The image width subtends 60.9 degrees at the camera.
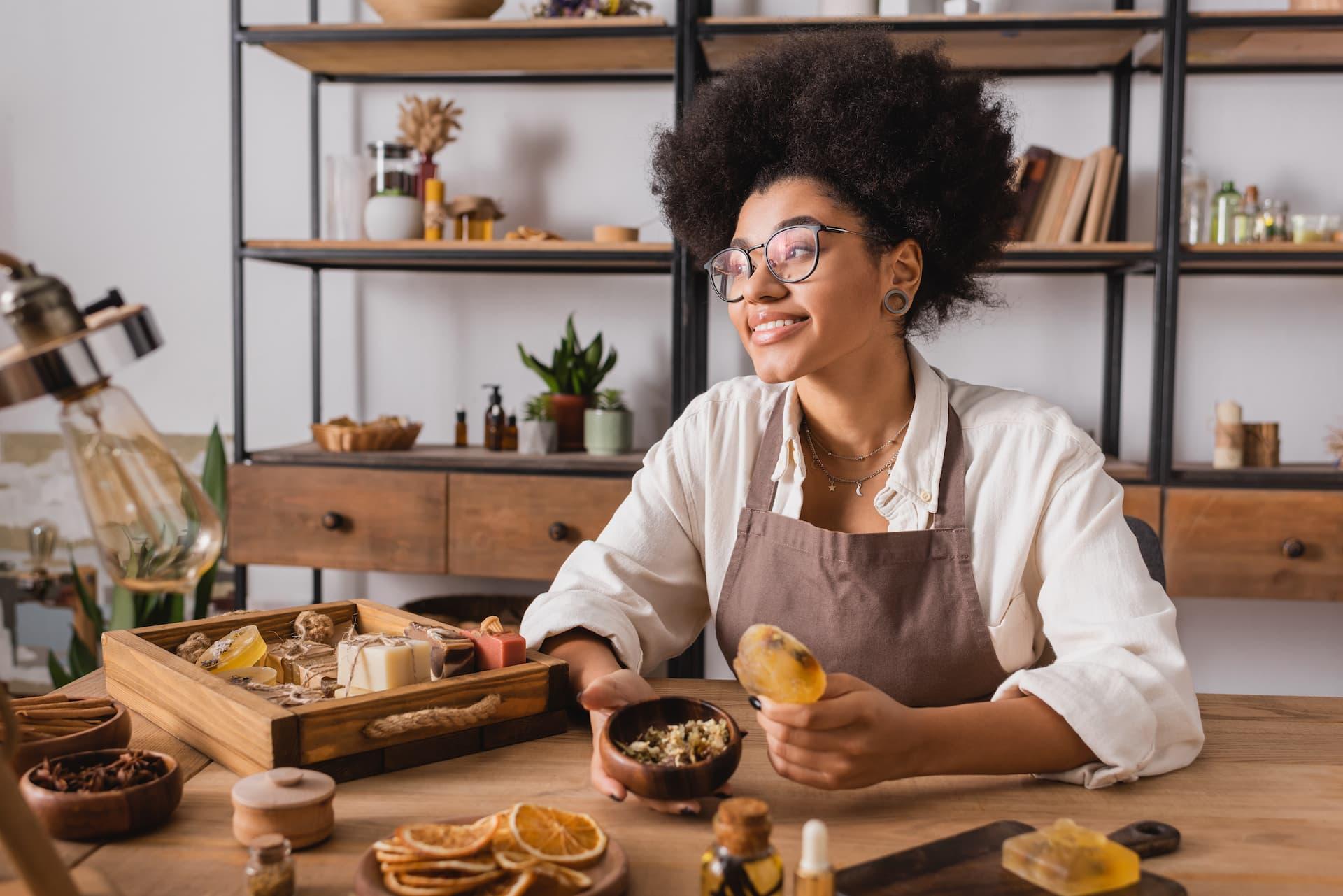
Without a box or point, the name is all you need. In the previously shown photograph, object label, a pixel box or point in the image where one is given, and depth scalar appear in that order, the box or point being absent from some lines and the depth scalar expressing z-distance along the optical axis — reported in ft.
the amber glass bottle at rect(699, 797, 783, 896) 2.72
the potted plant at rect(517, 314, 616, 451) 10.37
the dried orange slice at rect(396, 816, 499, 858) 2.93
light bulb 2.38
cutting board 2.97
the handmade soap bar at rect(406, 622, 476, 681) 4.12
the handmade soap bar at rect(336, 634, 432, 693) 3.97
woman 4.73
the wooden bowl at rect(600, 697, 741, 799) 3.40
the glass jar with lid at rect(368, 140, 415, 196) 10.12
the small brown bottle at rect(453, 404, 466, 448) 10.78
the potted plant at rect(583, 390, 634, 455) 10.00
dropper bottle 2.67
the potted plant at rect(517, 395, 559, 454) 10.09
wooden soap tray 3.63
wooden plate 2.85
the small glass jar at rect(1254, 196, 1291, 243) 9.41
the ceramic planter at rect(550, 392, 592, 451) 10.37
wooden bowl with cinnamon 3.53
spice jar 2.86
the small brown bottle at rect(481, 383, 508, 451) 10.37
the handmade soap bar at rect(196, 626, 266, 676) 4.29
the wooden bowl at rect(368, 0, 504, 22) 9.72
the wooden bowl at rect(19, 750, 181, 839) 3.21
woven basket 10.10
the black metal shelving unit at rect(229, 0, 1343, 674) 9.02
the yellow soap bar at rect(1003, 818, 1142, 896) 2.93
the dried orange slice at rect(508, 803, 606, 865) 2.98
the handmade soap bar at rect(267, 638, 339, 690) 4.17
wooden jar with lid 3.18
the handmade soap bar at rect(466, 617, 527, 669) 4.28
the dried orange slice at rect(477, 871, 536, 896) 2.83
